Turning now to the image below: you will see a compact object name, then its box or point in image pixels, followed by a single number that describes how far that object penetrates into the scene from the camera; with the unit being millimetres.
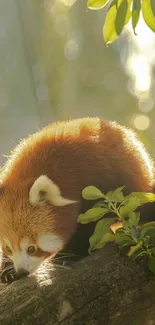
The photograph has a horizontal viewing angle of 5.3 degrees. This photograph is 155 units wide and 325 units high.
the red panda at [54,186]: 2985
